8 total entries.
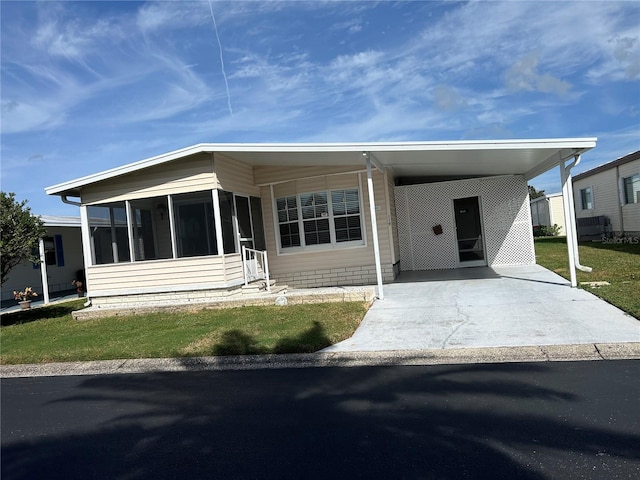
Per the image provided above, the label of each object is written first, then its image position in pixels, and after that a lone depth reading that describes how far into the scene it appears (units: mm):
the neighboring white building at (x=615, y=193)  19547
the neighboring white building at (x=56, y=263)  17984
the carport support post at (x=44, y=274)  15406
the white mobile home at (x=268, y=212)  10914
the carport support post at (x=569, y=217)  9641
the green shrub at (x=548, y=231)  32625
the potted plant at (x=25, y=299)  14719
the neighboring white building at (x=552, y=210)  33969
